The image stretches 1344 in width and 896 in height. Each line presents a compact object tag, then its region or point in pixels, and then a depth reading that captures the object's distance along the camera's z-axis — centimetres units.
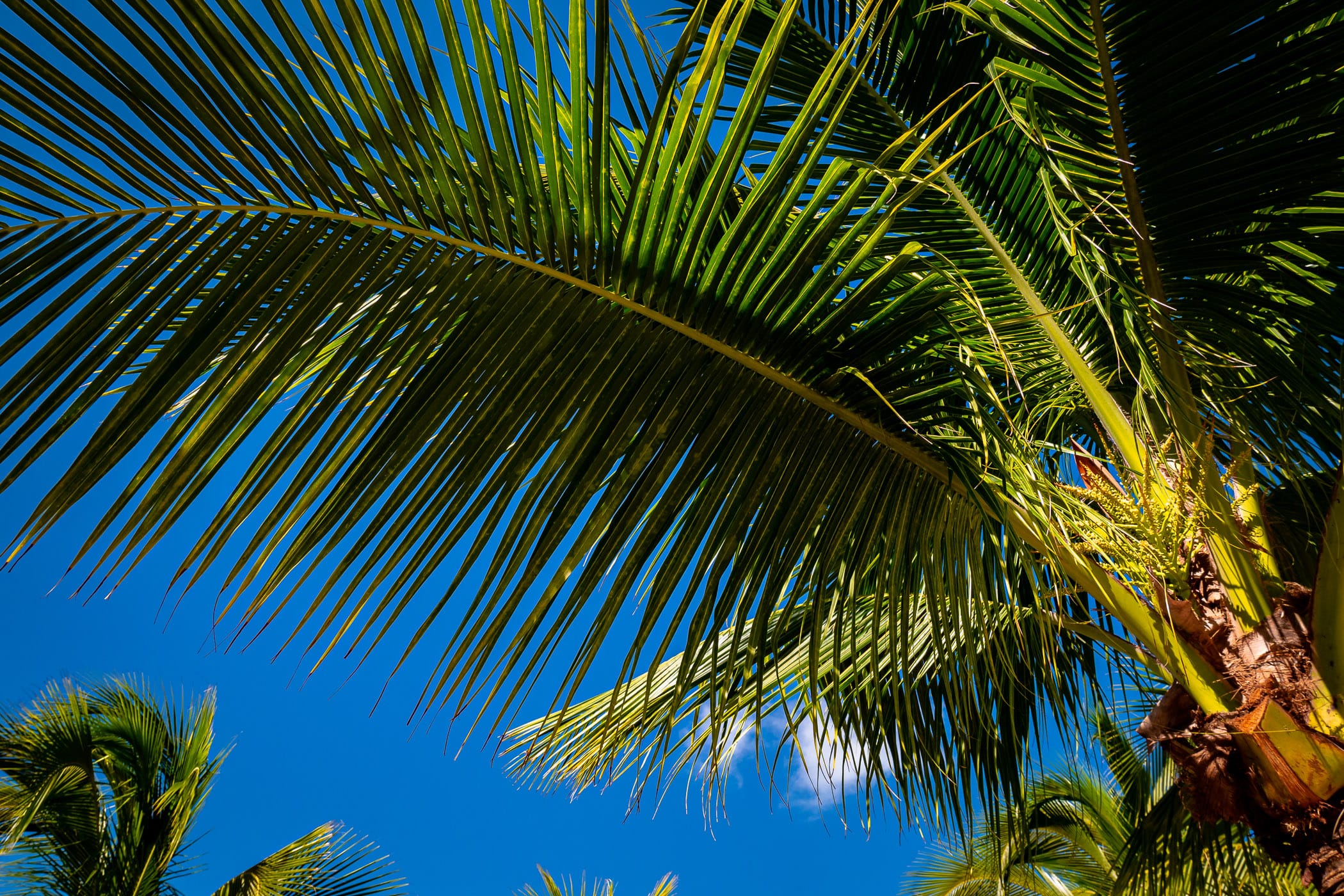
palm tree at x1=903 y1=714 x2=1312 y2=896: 619
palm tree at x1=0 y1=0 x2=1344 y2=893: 107
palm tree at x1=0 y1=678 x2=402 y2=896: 552
